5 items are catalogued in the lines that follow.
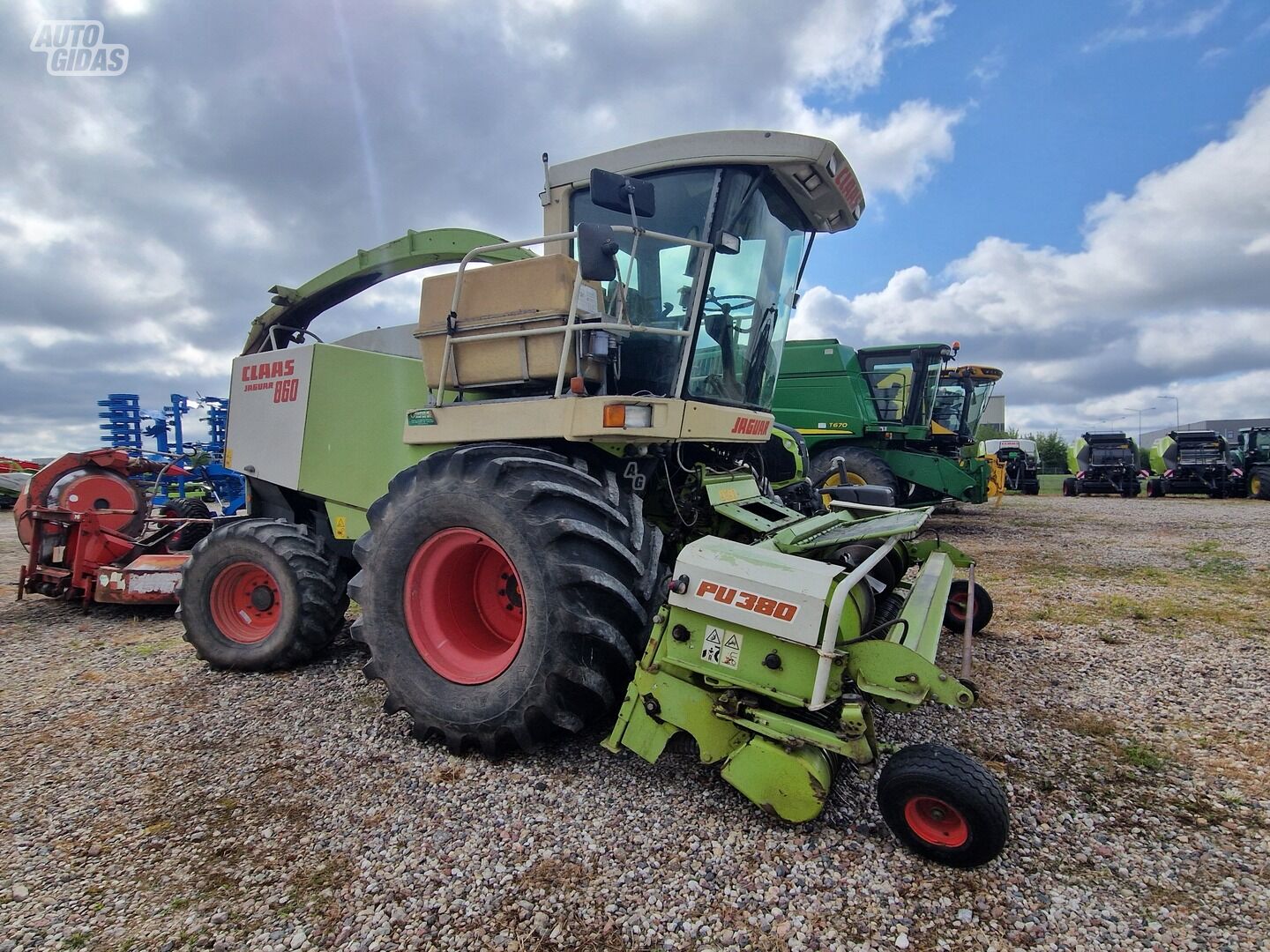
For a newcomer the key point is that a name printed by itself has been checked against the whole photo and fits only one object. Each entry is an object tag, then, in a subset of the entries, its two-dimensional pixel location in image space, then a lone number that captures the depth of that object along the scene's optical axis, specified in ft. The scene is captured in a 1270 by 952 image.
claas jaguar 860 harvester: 7.61
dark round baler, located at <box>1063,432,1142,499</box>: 66.69
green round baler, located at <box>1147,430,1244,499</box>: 62.23
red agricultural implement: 18.12
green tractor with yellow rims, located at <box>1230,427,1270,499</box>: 59.00
